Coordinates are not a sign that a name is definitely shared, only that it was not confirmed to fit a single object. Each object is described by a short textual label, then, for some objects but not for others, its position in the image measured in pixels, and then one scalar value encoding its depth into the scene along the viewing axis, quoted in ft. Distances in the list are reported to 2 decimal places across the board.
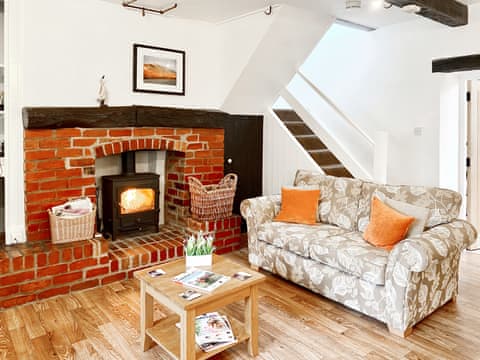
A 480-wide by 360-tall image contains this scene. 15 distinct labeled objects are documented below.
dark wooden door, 15.55
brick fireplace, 10.91
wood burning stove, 12.66
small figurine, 12.22
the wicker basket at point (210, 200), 13.55
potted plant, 8.33
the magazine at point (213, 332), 7.36
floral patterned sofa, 8.34
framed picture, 13.01
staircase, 16.14
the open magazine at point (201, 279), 7.30
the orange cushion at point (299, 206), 11.99
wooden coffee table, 6.67
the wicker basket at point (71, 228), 10.68
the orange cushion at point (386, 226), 9.40
